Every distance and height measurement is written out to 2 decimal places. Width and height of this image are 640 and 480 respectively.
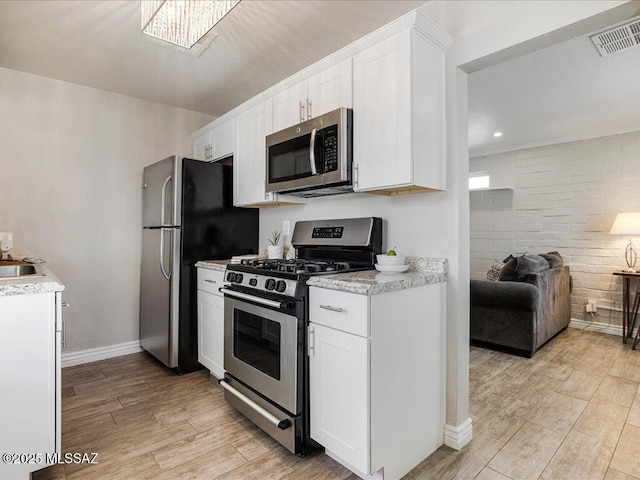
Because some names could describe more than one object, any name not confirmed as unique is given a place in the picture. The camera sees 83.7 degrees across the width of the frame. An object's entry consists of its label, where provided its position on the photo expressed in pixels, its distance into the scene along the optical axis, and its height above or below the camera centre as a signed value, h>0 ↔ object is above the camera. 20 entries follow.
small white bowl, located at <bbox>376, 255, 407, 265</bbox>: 1.95 -0.10
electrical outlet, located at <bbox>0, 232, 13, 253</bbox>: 2.83 -0.01
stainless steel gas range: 1.81 -0.48
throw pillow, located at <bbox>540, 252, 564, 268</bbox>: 3.94 -0.20
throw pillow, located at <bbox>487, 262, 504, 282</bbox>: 3.82 -0.34
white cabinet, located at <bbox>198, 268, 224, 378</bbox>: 2.63 -0.62
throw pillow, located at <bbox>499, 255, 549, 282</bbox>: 3.44 -0.26
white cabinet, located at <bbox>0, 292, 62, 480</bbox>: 1.47 -0.60
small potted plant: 2.91 -0.06
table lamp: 3.86 +0.15
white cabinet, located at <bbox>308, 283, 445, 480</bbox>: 1.55 -0.63
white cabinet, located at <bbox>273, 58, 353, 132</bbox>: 2.09 +0.93
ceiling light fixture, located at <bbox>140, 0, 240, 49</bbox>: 1.73 +1.13
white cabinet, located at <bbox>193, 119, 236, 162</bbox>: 3.15 +0.95
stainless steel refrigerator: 2.90 +0.02
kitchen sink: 2.19 -0.18
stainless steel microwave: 2.04 +0.54
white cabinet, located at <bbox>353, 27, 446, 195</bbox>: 1.78 +0.67
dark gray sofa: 3.30 -0.68
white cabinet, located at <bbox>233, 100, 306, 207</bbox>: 2.73 +0.66
